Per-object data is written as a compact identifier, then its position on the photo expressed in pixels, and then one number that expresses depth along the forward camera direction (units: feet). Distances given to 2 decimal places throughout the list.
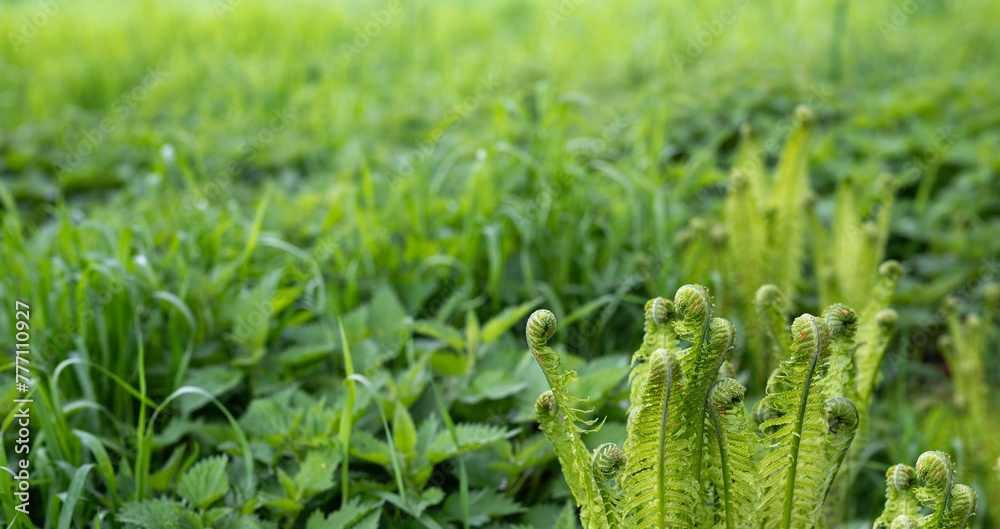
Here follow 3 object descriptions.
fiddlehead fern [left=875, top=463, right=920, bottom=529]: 3.04
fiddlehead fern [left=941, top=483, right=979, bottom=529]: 2.82
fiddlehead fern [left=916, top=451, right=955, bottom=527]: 2.78
